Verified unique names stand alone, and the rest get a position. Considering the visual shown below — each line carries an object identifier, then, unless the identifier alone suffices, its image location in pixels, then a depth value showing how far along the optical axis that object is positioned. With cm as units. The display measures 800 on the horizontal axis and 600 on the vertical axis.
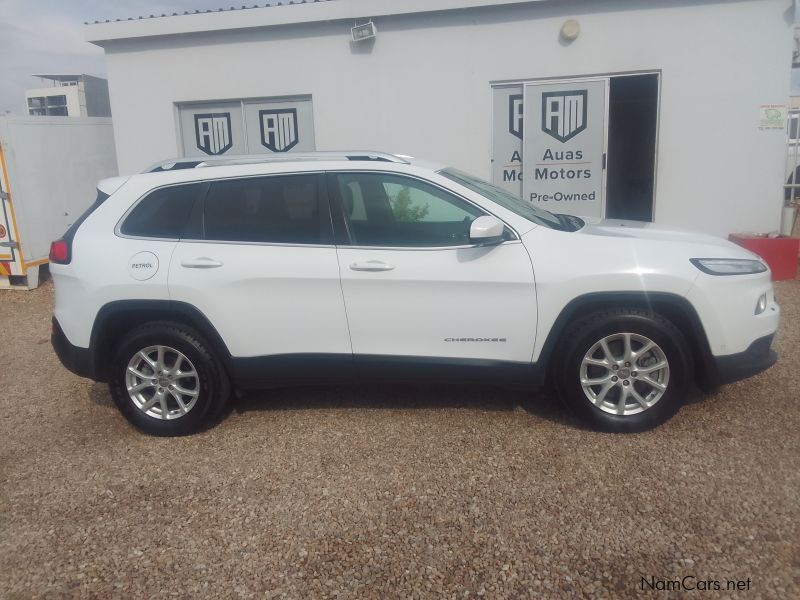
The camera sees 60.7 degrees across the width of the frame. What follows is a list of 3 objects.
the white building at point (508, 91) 836
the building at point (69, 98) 2148
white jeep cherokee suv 394
